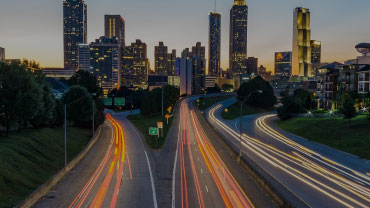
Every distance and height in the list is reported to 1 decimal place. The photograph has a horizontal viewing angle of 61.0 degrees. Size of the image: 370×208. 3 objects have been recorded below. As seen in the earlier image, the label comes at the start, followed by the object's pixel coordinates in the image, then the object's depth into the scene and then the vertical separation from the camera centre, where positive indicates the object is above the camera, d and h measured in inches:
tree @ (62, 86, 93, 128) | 2992.1 -147.4
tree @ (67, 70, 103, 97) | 4259.4 +150.6
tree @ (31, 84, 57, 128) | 2244.1 -127.9
